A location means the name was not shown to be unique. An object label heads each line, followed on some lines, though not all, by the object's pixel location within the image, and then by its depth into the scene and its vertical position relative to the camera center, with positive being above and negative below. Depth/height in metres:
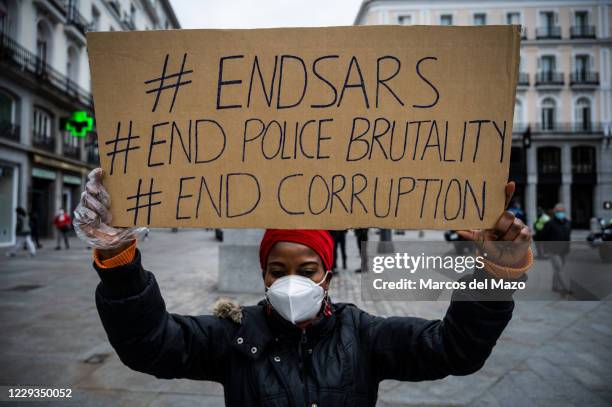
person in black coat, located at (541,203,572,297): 7.55 -0.56
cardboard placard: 1.46 +0.31
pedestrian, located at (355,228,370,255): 8.05 -0.48
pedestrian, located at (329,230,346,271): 9.12 -0.69
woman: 1.38 -0.46
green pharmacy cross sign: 18.42 +4.18
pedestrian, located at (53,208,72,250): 15.69 -0.39
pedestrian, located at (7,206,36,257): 13.21 -0.62
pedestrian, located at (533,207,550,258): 11.03 -0.30
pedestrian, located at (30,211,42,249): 15.11 -0.49
